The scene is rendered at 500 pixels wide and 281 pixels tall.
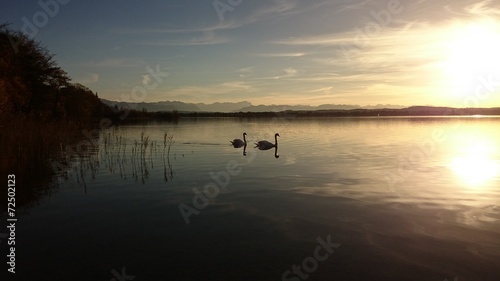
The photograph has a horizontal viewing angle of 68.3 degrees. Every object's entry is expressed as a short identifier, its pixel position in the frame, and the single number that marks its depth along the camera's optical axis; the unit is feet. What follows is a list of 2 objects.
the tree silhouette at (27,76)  120.16
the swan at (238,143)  115.03
